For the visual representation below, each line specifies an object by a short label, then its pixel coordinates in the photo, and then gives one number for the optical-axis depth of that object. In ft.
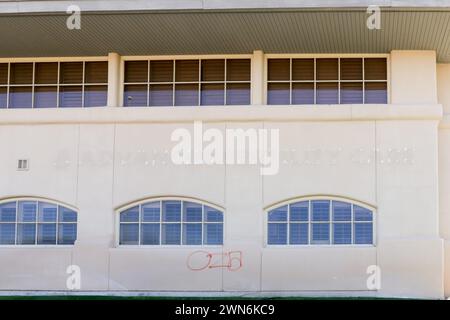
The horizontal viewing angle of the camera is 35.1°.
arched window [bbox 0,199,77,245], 61.00
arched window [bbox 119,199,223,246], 60.08
